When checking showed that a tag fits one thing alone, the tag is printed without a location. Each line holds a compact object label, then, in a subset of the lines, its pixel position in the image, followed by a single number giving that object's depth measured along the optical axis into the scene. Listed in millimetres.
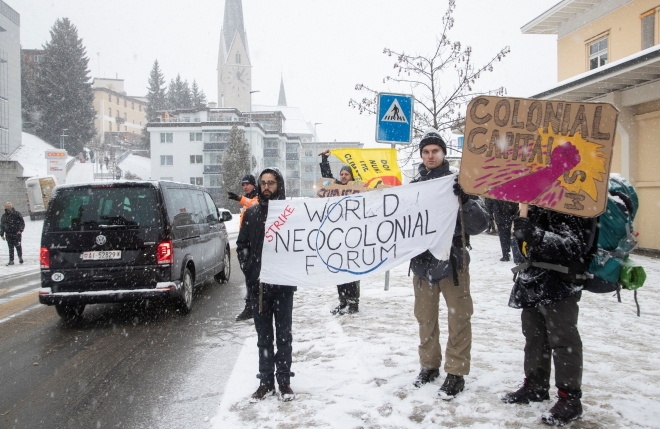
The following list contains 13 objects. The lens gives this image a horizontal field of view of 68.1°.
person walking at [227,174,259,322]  6852
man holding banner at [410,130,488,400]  3775
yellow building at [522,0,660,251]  11213
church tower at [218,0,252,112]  102812
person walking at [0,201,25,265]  14250
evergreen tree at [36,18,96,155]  77000
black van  6473
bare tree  11797
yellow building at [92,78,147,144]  108350
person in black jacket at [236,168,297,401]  3943
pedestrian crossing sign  7836
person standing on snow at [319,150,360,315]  6695
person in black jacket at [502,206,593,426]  3289
